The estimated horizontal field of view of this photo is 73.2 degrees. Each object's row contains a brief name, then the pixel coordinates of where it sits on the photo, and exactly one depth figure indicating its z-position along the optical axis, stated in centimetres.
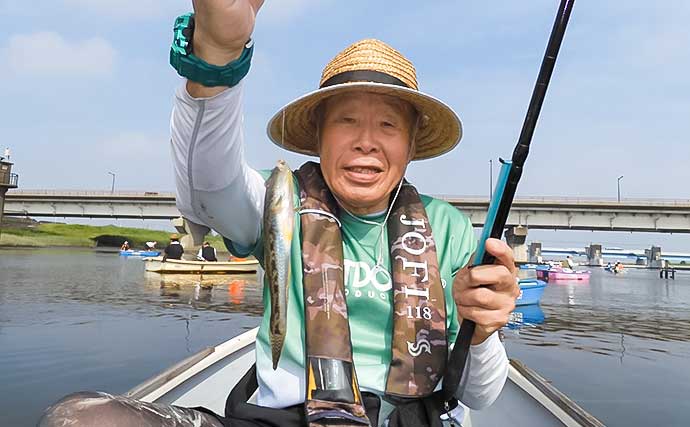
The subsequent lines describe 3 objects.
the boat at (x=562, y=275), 3606
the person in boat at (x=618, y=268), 5719
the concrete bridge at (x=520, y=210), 3378
